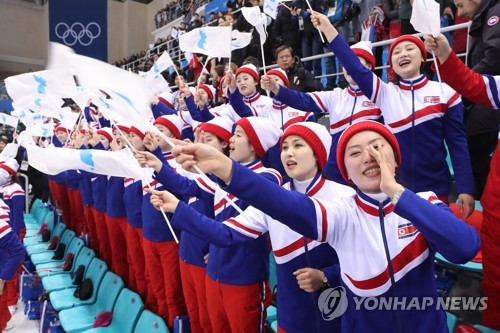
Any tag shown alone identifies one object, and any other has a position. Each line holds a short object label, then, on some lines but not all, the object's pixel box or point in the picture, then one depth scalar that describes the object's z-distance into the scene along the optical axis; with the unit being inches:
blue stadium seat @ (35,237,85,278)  232.8
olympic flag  738.8
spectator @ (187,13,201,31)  445.4
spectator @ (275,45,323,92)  191.2
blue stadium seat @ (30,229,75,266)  256.8
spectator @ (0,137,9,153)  320.6
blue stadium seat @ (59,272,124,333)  164.9
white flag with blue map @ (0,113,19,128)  261.4
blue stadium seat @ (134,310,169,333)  123.6
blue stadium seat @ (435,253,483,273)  101.5
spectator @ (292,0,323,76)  251.9
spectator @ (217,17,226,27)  268.2
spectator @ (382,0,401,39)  207.3
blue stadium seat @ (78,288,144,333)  141.8
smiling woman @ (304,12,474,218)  103.3
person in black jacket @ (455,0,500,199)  102.2
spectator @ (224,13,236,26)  274.6
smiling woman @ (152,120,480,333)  54.2
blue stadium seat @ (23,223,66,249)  286.2
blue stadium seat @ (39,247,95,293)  208.5
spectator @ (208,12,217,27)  374.8
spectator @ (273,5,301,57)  260.8
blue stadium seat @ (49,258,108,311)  184.9
